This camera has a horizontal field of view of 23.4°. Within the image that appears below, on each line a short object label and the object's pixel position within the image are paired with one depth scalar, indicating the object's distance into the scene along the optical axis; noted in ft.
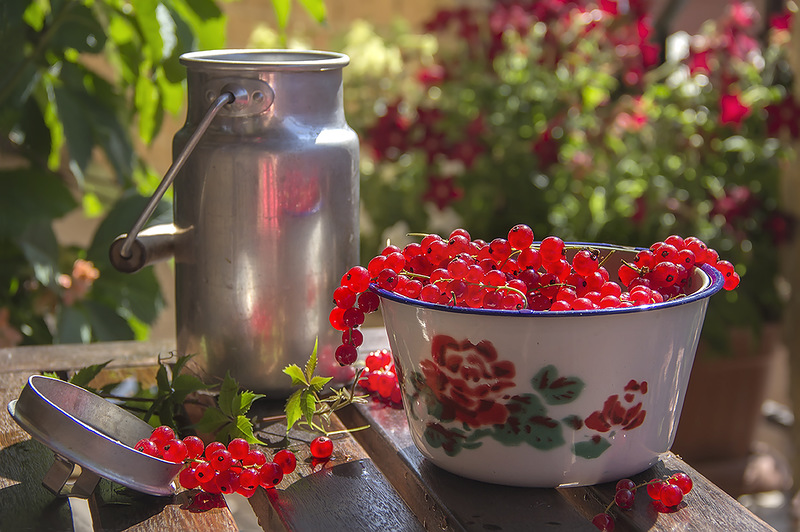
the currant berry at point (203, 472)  2.86
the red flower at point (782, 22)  6.05
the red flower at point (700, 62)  6.13
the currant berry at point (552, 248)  2.91
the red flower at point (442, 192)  6.27
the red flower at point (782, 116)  5.72
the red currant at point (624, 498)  2.82
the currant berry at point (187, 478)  2.86
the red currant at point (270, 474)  2.87
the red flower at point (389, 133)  6.56
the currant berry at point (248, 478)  2.86
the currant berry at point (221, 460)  2.86
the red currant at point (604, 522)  2.78
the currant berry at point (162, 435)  2.90
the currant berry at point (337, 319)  2.98
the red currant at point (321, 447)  2.99
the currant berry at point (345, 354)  2.99
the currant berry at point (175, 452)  2.87
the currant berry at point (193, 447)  2.89
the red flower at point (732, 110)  5.75
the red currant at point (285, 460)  2.90
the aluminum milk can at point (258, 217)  3.15
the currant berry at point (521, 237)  2.93
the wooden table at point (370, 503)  2.79
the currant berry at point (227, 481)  2.86
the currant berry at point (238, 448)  2.89
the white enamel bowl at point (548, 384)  2.78
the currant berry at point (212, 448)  2.88
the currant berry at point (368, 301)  2.96
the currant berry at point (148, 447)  2.87
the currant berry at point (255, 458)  2.89
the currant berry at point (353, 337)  2.98
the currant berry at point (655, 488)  2.83
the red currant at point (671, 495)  2.82
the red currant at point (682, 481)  2.84
